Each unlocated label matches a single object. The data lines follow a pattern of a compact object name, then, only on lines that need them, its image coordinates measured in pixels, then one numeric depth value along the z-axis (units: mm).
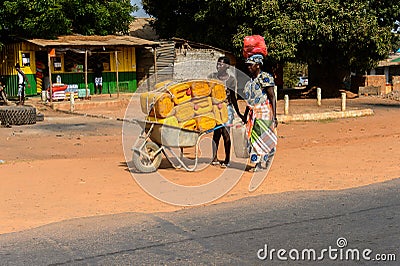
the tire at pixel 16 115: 16719
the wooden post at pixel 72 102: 22288
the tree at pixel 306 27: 25734
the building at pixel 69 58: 25453
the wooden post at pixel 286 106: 19584
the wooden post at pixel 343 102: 20894
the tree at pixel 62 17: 23719
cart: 9156
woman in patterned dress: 9133
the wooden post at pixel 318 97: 23703
